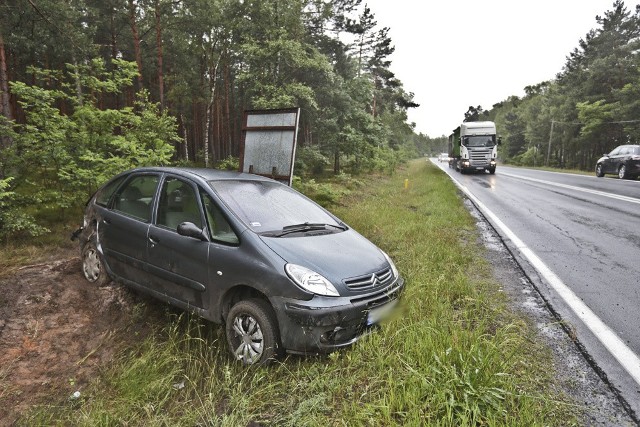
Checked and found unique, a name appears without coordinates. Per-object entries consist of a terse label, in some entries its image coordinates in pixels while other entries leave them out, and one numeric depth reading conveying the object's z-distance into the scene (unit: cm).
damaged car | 289
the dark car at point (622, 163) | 1766
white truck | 2352
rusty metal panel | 716
